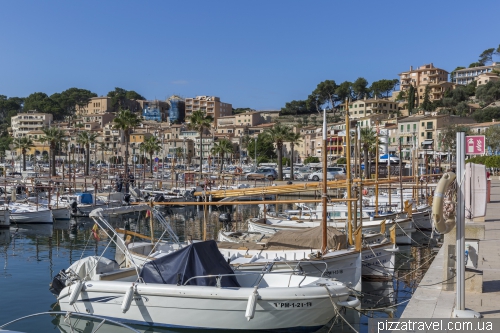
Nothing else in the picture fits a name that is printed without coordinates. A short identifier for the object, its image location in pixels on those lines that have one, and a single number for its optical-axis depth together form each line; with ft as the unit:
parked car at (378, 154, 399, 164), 246.62
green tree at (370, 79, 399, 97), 572.51
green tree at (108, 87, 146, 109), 645.51
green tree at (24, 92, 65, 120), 625.82
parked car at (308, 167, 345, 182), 240.94
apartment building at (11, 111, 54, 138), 556.51
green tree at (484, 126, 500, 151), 258.37
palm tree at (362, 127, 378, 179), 229.70
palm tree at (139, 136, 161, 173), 303.27
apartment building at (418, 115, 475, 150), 329.11
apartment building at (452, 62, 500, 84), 572.51
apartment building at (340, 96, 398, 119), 481.87
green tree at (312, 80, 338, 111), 583.99
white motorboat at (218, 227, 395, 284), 56.90
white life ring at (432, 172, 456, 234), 33.91
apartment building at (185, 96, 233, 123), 613.93
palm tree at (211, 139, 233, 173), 288.92
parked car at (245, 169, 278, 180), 247.70
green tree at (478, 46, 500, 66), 655.76
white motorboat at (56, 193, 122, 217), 151.02
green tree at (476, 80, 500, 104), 428.97
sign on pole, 34.88
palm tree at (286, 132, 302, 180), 256.11
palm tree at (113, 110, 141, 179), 229.45
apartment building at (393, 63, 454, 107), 506.07
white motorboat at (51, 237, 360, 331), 44.78
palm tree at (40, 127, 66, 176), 270.26
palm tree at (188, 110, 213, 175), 243.81
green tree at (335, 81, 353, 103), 572.51
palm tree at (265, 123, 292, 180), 252.62
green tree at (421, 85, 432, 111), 468.75
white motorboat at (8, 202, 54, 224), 133.90
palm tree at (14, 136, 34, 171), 313.32
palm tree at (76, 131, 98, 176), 271.90
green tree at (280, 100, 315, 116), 596.83
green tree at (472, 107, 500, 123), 373.32
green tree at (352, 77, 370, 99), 568.41
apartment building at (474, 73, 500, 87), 473.67
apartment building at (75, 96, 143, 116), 626.11
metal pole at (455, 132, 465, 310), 33.50
